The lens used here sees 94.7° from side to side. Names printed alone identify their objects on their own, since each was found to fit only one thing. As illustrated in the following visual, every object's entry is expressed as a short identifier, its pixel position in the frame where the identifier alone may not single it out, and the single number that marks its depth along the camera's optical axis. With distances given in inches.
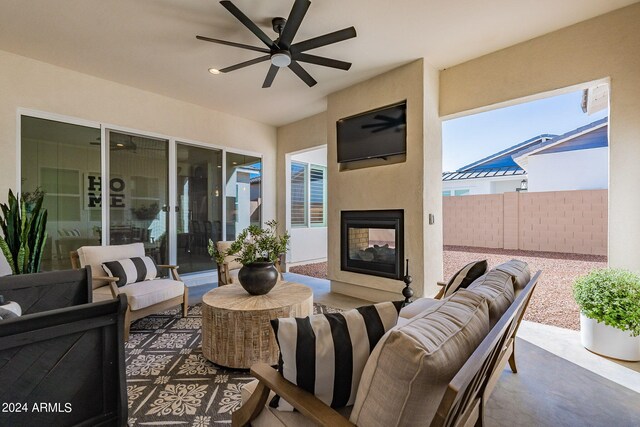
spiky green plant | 107.8
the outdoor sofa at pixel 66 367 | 36.6
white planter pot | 88.6
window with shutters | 261.3
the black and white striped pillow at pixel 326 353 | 38.3
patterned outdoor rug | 66.7
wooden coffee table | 83.0
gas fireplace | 144.9
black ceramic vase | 95.8
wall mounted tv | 144.6
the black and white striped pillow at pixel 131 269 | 115.6
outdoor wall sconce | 375.9
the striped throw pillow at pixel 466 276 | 78.0
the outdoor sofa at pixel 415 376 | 29.4
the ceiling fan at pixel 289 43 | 85.6
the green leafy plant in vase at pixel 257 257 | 96.2
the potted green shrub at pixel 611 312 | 86.4
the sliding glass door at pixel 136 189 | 138.5
